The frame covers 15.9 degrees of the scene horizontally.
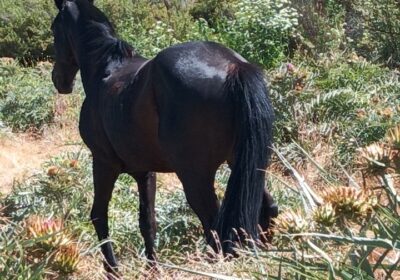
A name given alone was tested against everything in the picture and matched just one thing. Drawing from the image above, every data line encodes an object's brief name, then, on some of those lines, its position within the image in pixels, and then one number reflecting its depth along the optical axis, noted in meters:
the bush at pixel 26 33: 21.43
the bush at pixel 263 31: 18.67
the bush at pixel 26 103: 16.24
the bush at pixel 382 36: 17.34
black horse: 7.02
